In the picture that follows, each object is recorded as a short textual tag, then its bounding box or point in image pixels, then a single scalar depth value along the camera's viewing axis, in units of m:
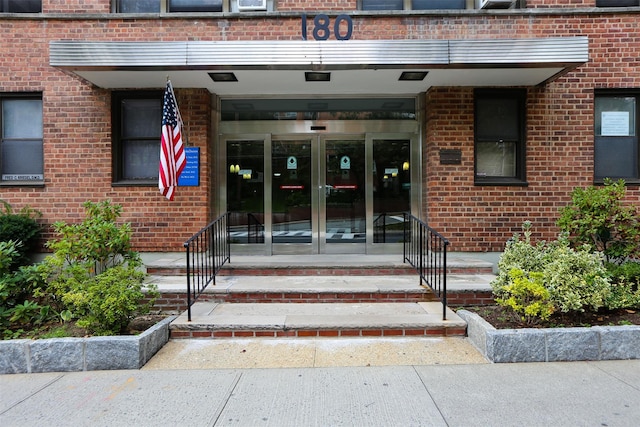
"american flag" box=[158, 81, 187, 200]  6.10
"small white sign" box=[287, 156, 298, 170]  8.14
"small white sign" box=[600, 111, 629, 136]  7.49
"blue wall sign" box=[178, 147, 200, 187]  7.51
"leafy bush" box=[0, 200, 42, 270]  6.78
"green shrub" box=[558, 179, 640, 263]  5.69
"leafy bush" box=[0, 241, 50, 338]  4.77
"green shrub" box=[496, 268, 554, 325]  4.40
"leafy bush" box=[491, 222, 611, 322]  4.50
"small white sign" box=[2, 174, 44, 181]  7.56
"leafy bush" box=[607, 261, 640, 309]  5.09
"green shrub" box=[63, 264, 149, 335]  4.35
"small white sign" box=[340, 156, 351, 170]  8.12
